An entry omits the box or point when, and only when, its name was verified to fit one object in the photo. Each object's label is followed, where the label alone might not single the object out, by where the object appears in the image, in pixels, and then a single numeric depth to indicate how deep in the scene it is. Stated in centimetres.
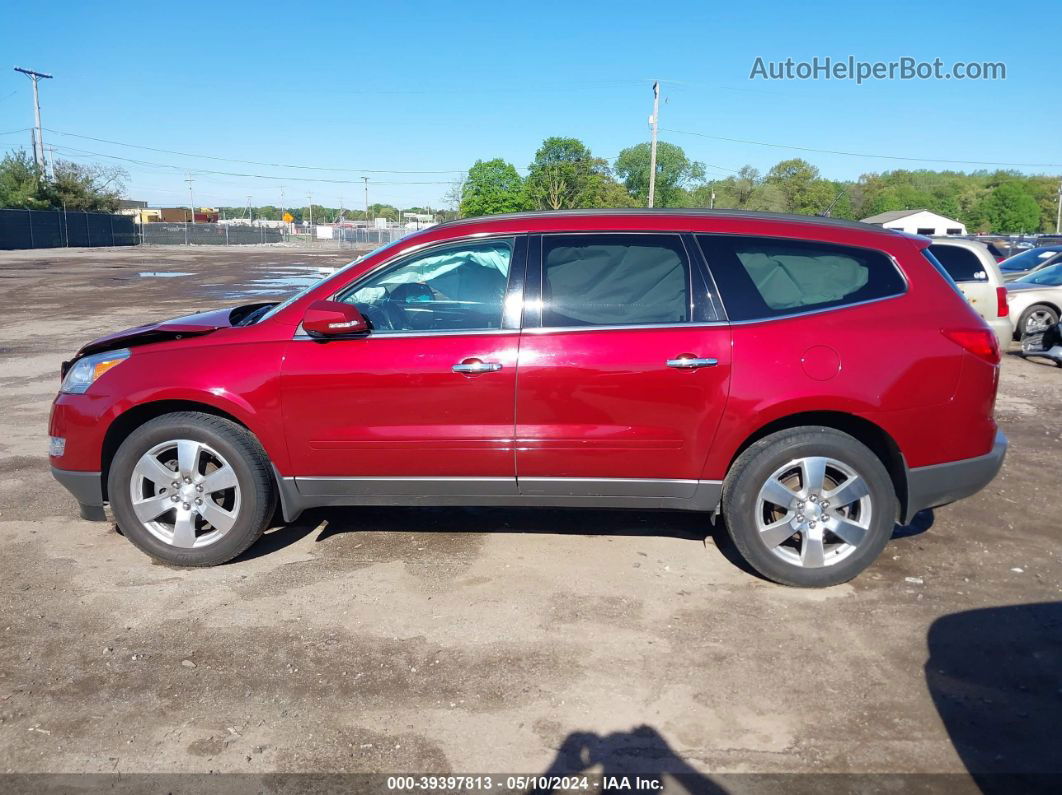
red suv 414
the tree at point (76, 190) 5955
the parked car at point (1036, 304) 1287
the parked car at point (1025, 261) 1628
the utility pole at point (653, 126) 4272
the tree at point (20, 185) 5644
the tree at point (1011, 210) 9506
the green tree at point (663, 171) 7231
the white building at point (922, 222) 6931
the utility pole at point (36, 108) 5928
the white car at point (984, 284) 1027
